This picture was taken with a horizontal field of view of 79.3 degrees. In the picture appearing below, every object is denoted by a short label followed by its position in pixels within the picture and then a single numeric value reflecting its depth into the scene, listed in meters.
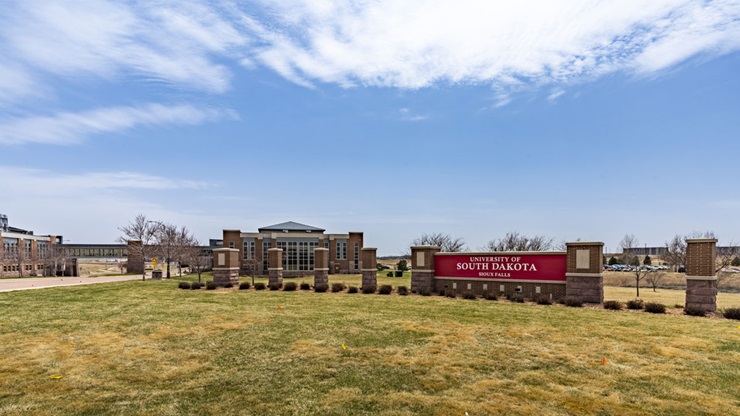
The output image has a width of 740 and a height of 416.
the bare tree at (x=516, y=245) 63.03
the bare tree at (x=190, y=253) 53.09
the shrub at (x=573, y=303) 19.78
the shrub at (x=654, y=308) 17.56
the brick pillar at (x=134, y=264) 64.38
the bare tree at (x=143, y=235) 49.75
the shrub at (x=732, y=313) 16.13
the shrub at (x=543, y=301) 20.50
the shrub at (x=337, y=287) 27.03
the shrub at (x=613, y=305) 18.59
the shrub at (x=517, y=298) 21.45
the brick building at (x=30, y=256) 54.69
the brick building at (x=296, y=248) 58.50
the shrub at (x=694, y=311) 16.88
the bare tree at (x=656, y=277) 50.56
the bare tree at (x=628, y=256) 69.69
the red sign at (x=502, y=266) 22.36
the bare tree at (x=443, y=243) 69.75
